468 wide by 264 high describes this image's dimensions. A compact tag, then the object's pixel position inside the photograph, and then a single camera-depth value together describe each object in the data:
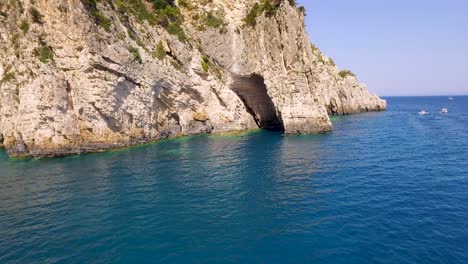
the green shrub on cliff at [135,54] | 45.16
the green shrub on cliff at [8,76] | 41.75
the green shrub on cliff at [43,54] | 40.31
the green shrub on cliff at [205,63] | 56.00
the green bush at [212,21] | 57.56
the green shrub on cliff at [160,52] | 49.78
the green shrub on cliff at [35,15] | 40.06
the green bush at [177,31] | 53.97
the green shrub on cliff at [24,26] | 40.50
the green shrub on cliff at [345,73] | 93.75
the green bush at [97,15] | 41.19
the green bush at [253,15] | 56.72
